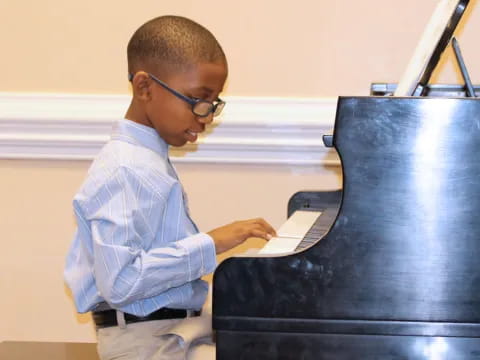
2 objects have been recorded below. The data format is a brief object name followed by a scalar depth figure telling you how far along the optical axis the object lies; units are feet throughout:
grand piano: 7.00
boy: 7.50
